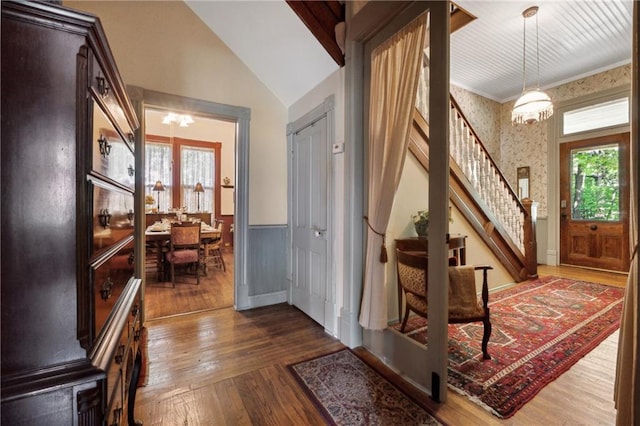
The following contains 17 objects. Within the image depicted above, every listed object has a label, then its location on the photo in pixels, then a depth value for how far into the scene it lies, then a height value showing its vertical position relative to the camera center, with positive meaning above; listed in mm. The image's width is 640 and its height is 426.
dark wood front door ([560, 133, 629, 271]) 4734 +163
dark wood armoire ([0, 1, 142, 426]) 660 -24
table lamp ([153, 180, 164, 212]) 6621 +635
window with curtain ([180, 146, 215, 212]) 7242 +1011
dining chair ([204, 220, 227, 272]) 4970 -927
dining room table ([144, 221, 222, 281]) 4078 -387
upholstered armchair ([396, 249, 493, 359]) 2062 -653
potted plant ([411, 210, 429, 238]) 2779 -126
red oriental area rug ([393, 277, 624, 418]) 1846 -1178
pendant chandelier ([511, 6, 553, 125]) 4023 +1593
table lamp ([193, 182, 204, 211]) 7205 +643
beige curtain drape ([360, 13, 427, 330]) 1944 +595
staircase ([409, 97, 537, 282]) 3247 +171
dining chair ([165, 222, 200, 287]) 3977 -459
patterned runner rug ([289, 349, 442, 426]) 1573 -1192
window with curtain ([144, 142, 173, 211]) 6863 +1091
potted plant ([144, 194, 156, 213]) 5679 +188
